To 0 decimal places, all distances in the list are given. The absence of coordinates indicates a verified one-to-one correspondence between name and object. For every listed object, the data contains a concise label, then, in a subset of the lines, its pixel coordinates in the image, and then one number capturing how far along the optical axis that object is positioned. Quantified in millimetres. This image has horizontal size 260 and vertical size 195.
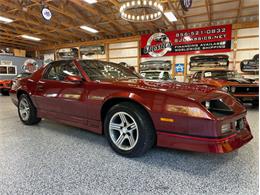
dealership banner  9270
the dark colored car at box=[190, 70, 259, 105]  5180
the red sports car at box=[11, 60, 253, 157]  1609
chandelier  5438
